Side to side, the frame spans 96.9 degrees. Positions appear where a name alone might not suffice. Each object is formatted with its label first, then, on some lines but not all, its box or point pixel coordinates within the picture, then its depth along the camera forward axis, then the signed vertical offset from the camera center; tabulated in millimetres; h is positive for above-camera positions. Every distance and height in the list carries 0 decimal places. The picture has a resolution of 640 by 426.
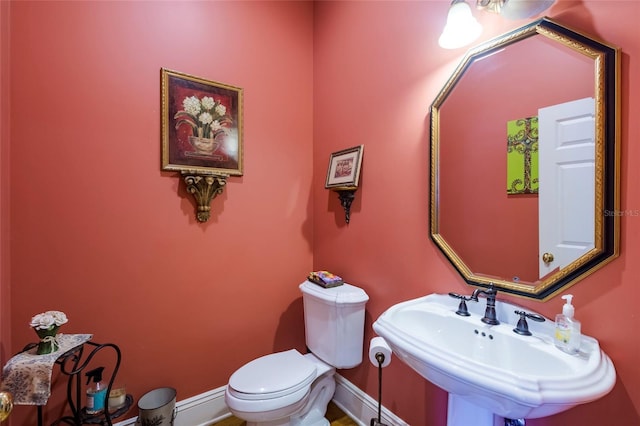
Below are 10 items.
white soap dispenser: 840 -362
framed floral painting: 1550 +496
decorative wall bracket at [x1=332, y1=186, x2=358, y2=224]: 1707 +82
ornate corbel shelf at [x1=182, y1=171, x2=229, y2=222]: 1588 +133
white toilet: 1304 -826
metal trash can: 1407 -1014
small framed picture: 1672 +263
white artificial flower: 1095 -430
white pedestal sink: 667 -427
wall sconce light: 940 +697
